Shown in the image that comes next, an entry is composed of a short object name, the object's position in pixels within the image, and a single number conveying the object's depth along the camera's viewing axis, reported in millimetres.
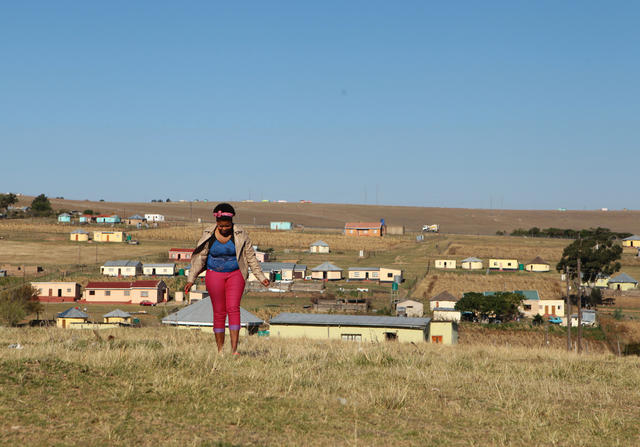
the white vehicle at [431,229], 156700
